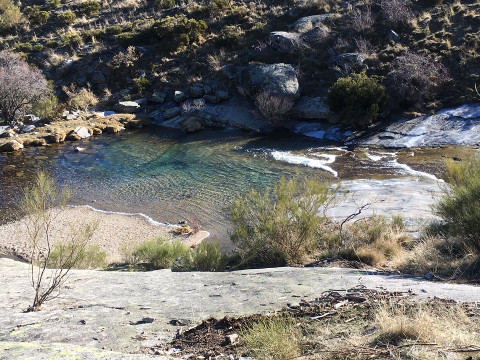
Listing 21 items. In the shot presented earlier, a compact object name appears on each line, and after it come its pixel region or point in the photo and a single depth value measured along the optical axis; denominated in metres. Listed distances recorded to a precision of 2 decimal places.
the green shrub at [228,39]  30.72
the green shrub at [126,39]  34.00
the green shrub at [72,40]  35.00
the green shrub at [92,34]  35.59
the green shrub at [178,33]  32.22
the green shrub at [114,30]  35.62
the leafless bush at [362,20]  26.11
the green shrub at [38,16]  38.81
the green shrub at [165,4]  39.34
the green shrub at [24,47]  34.78
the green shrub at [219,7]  35.12
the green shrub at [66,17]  38.50
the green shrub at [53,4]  41.56
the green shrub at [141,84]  29.64
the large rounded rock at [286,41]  27.25
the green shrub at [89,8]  40.62
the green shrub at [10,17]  38.22
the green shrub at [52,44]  34.75
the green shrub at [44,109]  25.88
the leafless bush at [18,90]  24.06
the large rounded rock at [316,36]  27.19
